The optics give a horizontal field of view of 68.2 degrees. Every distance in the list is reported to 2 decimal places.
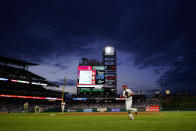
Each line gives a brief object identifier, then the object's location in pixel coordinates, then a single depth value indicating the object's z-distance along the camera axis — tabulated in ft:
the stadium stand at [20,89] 135.33
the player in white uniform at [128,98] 27.92
